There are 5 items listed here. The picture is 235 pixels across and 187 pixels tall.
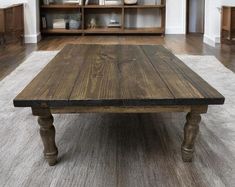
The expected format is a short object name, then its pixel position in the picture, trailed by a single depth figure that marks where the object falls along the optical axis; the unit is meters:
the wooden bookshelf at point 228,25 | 5.27
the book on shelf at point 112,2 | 6.58
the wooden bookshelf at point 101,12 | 6.54
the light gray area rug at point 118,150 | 1.64
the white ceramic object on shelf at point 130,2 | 6.57
